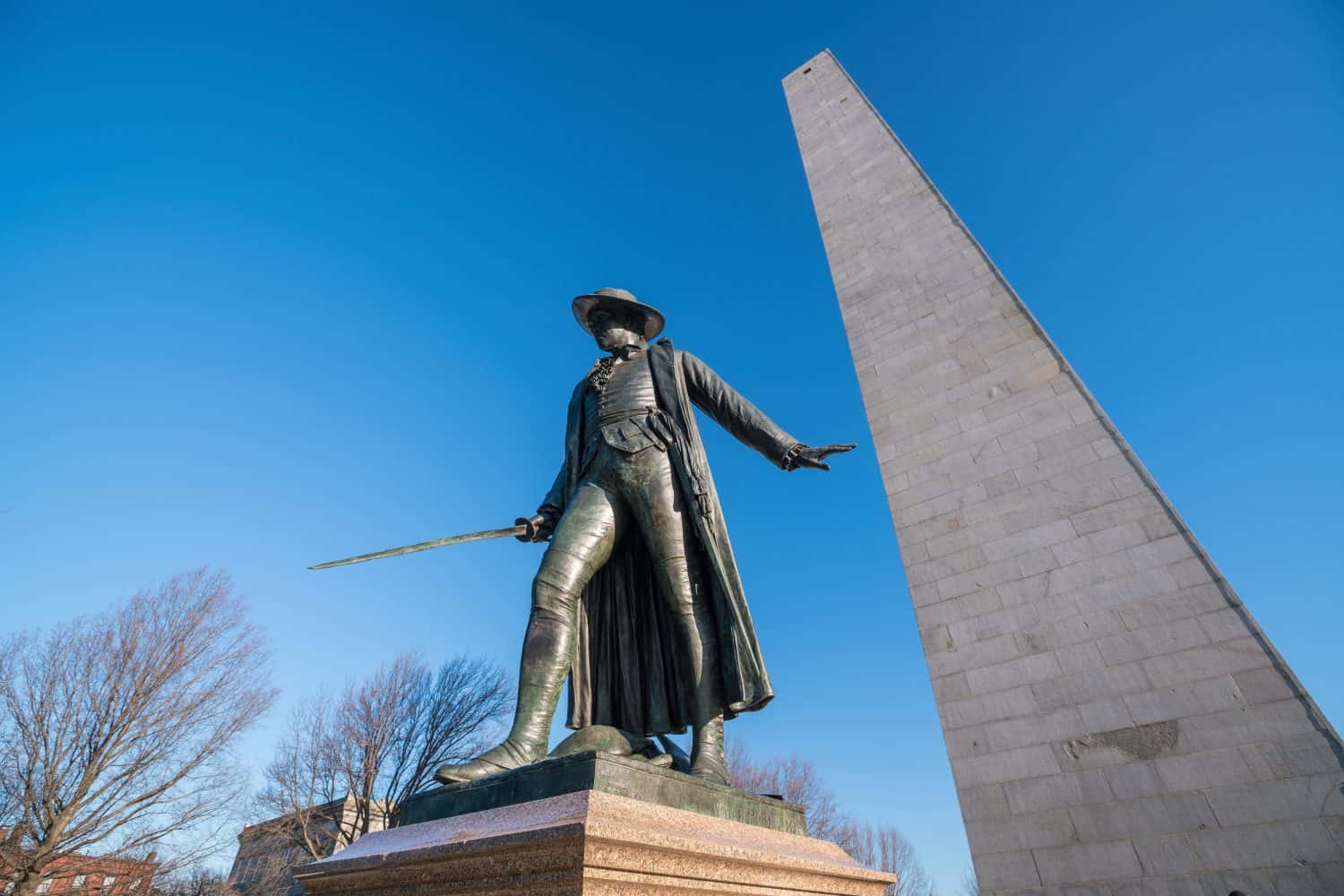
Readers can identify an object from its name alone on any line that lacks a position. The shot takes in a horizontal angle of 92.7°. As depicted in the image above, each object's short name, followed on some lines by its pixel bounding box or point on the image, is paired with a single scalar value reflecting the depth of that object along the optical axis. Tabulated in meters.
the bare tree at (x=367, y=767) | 18.17
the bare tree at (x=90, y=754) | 12.02
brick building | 12.07
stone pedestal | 1.75
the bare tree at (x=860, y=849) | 27.72
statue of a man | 2.94
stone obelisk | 5.85
